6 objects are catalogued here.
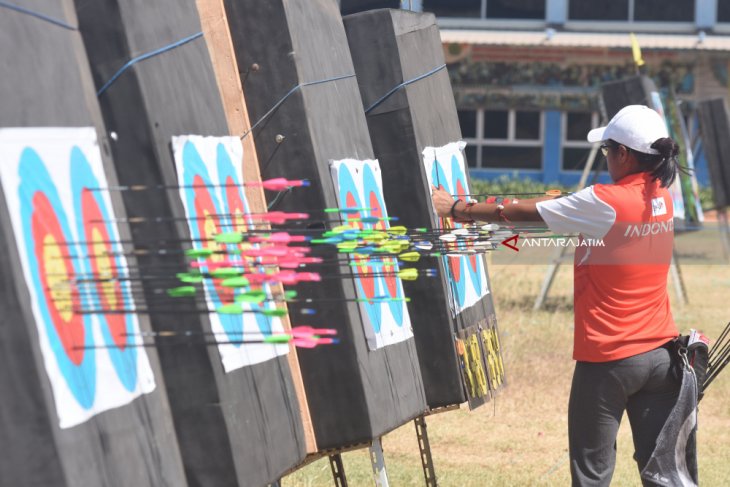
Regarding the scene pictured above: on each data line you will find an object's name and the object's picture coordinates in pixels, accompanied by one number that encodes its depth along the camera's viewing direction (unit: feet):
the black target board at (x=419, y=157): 41.04
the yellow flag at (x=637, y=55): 85.35
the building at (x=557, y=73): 194.90
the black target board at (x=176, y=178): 24.82
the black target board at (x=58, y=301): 19.57
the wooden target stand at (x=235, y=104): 32.07
